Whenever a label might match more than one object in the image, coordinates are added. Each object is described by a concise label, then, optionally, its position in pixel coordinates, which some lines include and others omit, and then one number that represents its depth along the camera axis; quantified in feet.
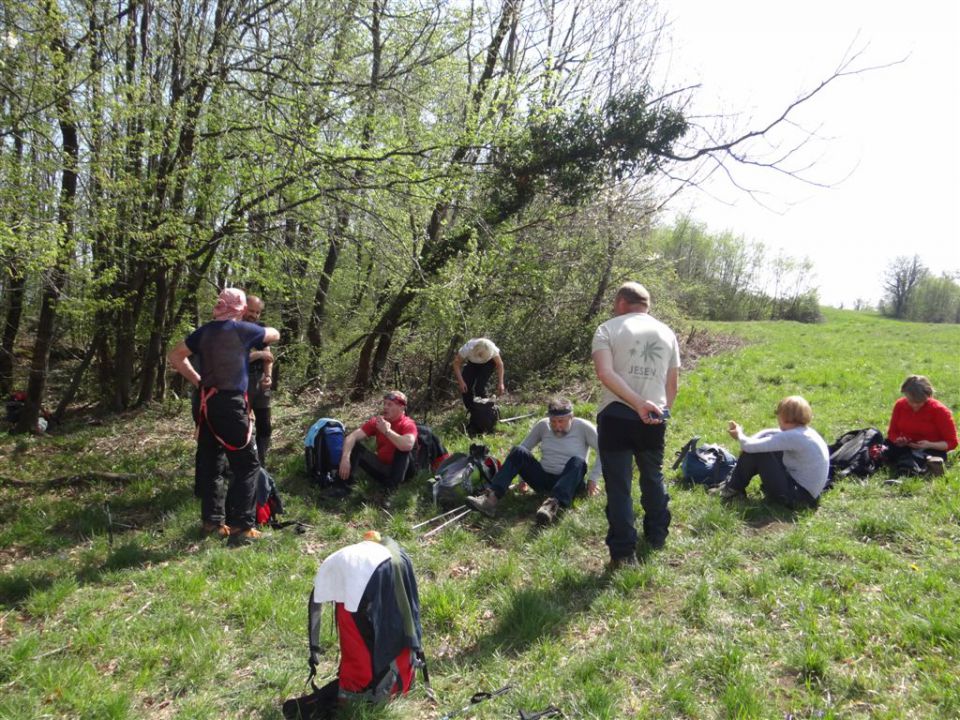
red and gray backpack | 9.59
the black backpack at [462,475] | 18.86
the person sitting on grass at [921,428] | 18.67
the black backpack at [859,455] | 18.81
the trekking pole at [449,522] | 17.01
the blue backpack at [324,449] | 20.97
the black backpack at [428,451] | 21.48
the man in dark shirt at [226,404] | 16.51
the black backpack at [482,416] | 26.48
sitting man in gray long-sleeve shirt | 18.03
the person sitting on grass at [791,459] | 16.63
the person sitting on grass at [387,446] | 19.74
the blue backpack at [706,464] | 18.99
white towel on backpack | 9.58
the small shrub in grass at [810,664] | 9.87
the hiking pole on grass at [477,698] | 9.73
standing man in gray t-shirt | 13.07
